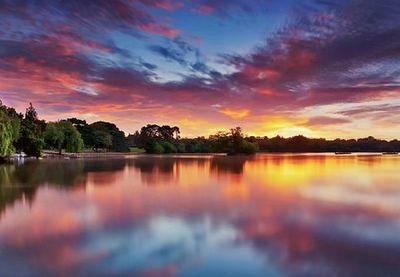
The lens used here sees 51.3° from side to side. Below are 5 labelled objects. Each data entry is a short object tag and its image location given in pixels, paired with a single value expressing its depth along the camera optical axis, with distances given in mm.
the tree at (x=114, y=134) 106006
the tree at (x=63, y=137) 67750
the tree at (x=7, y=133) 36381
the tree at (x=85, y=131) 94750
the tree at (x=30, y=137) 51662
